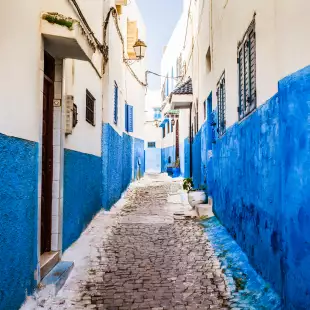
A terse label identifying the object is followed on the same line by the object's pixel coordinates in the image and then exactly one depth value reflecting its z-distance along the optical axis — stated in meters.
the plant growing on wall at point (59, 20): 4.31
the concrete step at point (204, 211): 9.11
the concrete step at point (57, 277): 4.19
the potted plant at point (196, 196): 10.24
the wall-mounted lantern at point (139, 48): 14.71
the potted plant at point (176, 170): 24.11
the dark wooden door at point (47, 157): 5.20
